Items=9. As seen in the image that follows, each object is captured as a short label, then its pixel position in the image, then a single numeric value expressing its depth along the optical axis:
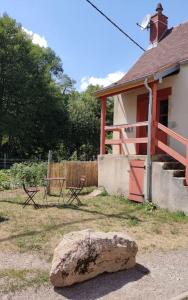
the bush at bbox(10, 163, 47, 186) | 9.37
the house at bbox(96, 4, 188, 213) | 6.17
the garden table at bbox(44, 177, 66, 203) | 7.33
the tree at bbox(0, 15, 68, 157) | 19.21
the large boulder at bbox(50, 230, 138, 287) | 2.91
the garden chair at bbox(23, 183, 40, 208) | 6.30
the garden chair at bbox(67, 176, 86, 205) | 6.69
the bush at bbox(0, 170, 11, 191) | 8.93
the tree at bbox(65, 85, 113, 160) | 21.59
